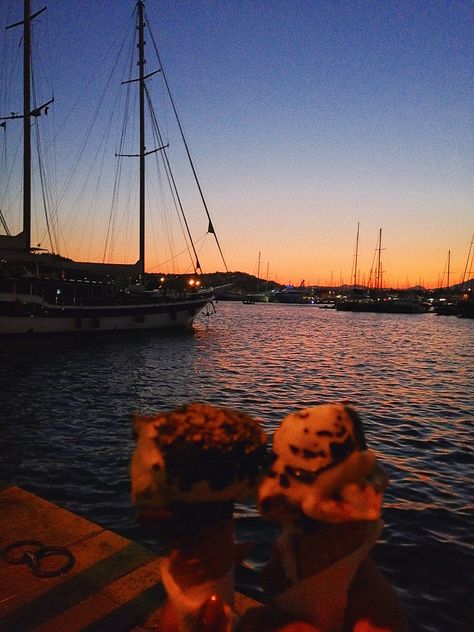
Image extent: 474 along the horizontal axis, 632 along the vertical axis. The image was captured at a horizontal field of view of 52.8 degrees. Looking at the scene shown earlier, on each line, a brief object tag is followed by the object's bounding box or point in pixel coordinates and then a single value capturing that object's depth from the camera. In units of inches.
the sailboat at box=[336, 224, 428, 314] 4414.1
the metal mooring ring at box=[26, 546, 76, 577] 136.2
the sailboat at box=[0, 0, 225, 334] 1206.3
